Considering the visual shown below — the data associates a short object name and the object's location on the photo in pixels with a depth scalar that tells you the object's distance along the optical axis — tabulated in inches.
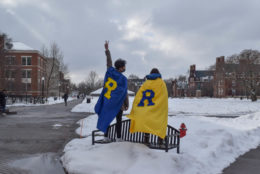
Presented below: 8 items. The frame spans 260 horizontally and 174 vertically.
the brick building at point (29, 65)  2736.2
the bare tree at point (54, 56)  2524.6
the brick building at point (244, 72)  1843.0
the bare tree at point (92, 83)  4373.3
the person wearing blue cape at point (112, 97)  217.8
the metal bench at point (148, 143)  209.0
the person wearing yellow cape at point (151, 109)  201.6
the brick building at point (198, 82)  4293.8
